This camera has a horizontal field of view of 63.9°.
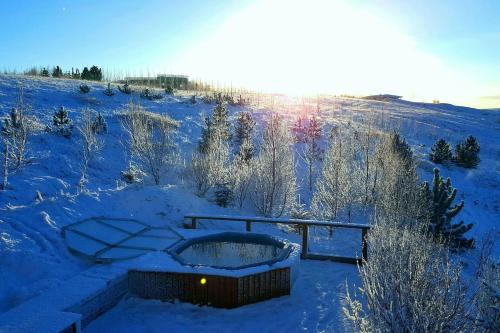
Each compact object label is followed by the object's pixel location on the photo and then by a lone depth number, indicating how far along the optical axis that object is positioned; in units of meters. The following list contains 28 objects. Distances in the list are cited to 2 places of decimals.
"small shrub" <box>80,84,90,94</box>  27.88
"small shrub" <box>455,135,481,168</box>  26.33
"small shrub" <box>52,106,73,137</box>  18.92
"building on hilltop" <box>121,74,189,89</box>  50.72
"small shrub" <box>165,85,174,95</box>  37.06
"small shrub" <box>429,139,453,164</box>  26.22
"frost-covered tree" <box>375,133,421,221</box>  11.91
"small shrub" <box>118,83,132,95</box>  31.45
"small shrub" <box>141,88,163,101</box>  32.20
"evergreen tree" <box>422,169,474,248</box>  13.90
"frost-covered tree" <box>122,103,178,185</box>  14.84
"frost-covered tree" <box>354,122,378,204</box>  18.08
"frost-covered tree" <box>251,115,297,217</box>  14.78
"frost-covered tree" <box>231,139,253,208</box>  15.46
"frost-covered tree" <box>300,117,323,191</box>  22.18
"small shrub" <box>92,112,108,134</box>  20.94
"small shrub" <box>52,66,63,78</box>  38.56
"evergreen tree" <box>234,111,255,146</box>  25.05
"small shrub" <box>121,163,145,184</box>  15.97
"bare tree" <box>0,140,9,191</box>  10.70
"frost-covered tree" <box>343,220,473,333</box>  3.82
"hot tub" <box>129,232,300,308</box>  6.58
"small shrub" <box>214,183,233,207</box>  14.62
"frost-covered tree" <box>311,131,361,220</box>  15.88
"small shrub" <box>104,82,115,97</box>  29.21
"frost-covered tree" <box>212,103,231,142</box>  21.70
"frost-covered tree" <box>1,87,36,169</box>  11.80
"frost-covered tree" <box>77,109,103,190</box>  13.49
